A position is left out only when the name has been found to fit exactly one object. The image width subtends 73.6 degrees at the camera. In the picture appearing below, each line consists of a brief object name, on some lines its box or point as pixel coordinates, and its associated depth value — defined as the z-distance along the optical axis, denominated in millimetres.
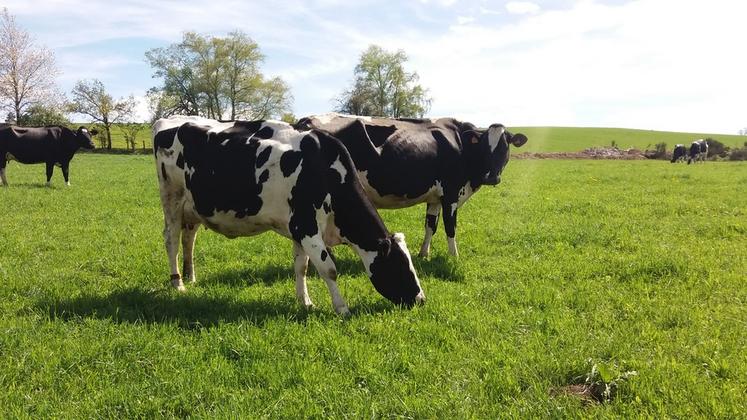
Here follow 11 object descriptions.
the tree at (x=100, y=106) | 68625
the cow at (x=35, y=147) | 19719
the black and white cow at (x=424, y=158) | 8141
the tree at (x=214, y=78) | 63594
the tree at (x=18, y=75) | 54094
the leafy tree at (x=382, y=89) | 75875
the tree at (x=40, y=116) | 59438
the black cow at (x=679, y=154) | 42753
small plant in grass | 3871
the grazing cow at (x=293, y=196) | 5895
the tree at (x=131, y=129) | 68144
